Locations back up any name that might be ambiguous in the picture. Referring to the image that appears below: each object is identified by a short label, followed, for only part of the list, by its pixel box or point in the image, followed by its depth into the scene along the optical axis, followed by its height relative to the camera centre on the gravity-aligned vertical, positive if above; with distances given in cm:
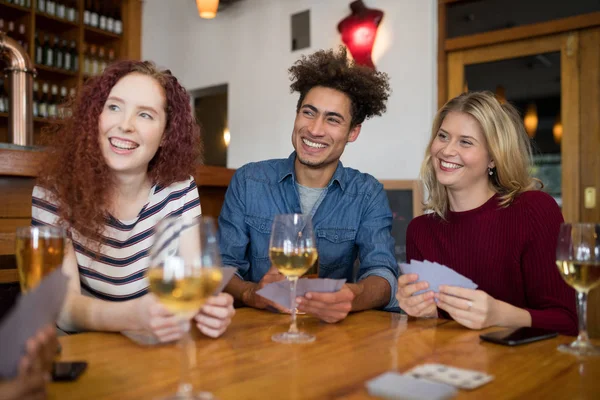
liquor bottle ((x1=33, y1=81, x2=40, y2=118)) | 430 +82
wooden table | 70 -26
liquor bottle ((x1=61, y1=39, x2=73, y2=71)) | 447 +119
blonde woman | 146 -4
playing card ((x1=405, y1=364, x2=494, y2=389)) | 72 -25
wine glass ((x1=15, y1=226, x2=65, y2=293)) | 81 -8
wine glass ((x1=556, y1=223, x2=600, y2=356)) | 93 -11
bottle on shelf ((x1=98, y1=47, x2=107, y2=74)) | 478 +127
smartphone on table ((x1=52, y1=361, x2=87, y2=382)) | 72 -24
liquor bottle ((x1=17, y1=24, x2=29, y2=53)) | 417 +129
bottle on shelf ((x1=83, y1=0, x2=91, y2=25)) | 453 +155
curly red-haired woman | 132 +6
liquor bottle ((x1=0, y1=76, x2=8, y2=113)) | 406 +75
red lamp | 393 +126
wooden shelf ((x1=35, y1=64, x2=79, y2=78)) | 428 +106
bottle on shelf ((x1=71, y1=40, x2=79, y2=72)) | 453 +118
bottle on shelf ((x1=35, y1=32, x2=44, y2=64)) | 429 +118
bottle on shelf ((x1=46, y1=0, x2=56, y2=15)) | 430 +155
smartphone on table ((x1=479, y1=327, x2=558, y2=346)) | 95 -26
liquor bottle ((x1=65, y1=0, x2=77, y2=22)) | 444 +158
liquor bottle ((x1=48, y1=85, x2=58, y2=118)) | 438 +81
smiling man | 185 +2
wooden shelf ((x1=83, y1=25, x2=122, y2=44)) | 460 +145
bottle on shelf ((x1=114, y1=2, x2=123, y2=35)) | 478 +160
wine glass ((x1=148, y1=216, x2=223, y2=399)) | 66 -9
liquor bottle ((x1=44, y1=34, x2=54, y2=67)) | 433 +117
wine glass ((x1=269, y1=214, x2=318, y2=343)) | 99 -9
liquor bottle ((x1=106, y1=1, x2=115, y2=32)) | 472 +163
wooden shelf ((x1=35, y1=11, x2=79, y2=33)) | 429 +146
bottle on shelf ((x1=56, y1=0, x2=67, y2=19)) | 436 +154
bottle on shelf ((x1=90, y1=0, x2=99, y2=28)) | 459 +157
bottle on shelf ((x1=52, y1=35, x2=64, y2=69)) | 441 +120
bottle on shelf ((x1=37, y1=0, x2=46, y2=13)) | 425 +155
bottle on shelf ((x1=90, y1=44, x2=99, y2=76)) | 469 +122
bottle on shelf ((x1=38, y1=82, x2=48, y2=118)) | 433 +77
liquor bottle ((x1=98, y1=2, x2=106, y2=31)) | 468 +165
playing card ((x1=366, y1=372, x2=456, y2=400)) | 65 -24
